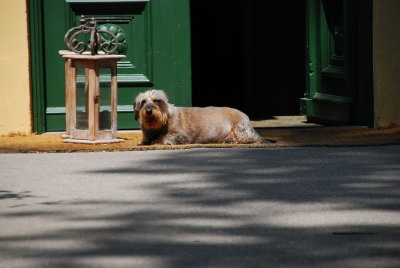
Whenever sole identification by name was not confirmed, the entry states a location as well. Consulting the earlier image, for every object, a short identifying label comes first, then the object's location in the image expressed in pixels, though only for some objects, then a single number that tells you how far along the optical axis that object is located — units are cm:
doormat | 1498
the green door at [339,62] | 1715
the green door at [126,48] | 1682
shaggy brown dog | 1548
